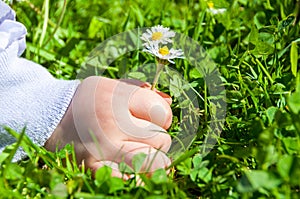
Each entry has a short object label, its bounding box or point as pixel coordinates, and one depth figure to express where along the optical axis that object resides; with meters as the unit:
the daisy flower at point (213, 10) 0.61
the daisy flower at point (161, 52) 0.50
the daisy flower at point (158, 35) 0.52
